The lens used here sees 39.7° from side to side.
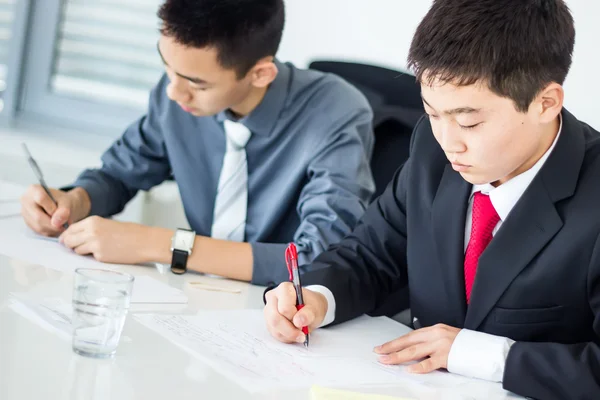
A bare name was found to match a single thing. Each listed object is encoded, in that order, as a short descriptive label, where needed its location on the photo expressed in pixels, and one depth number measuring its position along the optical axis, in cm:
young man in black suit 123
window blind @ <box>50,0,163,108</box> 329
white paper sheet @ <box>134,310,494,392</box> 111
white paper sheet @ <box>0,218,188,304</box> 139
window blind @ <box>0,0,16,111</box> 330
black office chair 206
